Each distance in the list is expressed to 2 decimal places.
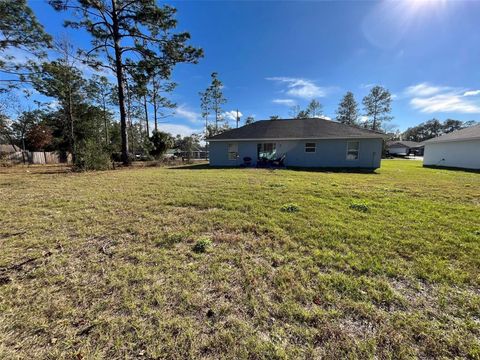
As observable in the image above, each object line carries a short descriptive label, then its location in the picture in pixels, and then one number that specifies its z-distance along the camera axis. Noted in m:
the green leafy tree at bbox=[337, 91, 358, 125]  42.44
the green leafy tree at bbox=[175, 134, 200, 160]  50.26
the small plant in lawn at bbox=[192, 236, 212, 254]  3.07
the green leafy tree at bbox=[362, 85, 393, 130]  40.28
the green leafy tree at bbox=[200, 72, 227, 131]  32.78
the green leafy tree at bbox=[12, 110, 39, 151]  26.27
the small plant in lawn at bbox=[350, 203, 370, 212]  4.80
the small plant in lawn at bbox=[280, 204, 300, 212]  4.77
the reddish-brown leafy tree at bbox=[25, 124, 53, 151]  27.52
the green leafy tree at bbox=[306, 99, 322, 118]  41.44
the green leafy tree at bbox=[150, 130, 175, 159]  21.62
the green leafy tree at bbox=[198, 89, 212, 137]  33.56
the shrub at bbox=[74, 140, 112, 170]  12.62
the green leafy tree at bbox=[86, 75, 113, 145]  26.18
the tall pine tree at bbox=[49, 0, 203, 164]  14.03
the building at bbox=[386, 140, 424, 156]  49.28
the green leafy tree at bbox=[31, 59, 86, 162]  14.60
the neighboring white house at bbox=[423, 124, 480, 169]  14.73
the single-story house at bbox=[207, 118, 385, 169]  14.11
